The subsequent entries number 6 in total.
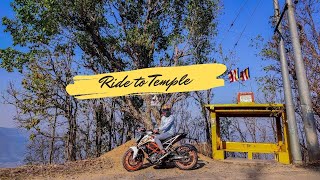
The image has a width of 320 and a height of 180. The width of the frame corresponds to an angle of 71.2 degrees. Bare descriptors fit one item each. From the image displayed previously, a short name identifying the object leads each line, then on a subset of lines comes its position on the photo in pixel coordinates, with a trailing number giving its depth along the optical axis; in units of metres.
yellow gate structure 7.64
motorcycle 6.21
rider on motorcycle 6.21
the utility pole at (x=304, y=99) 6.44
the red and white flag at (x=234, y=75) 9.14
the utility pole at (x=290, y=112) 6.71
